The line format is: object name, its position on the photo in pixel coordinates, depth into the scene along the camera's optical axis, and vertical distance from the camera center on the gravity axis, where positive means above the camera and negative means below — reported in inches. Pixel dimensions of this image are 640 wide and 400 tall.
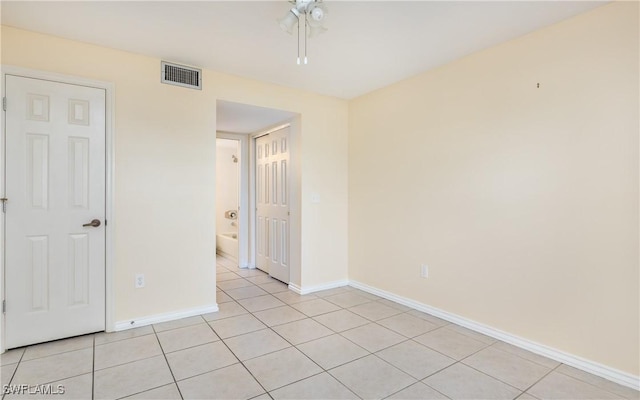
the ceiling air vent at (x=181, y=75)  114.2 +45.8
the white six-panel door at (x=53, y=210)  92.9 -2.8
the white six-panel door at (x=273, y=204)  165.0 -1.9
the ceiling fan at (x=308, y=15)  76.0 +45.0
